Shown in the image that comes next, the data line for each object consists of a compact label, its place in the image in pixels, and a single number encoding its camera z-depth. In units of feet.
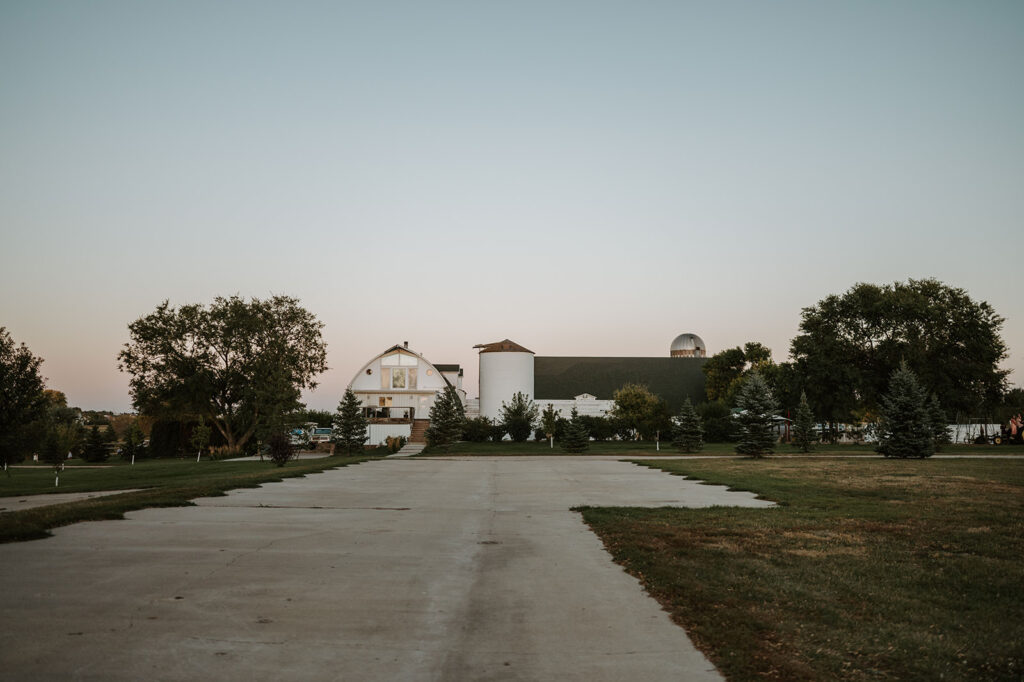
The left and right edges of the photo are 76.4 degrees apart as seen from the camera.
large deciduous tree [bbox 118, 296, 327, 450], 165.78
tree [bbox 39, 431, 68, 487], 147.84
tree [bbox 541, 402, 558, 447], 175.83
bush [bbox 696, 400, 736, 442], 176.04
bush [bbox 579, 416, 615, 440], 184.75
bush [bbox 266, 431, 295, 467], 92.32
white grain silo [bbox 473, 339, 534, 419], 212.02
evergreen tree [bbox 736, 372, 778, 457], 105.40
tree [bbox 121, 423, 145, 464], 165.68
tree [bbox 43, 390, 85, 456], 150.20
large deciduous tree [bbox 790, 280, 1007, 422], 158.40
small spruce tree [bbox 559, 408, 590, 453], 131.95
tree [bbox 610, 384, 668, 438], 176.35
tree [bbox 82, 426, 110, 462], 152.66
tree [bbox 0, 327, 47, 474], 114.21
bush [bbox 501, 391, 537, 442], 181.88
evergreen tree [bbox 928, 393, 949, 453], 146.61
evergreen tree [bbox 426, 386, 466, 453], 143.64
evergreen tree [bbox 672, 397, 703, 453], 127.24
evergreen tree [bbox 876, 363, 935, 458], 104.01
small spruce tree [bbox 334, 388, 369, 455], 135.33
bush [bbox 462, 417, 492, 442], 176.04
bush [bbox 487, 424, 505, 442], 179.75
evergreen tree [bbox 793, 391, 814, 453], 131.03
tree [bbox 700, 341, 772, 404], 246.68
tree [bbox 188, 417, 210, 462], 163.25
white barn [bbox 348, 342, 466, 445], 194.49
